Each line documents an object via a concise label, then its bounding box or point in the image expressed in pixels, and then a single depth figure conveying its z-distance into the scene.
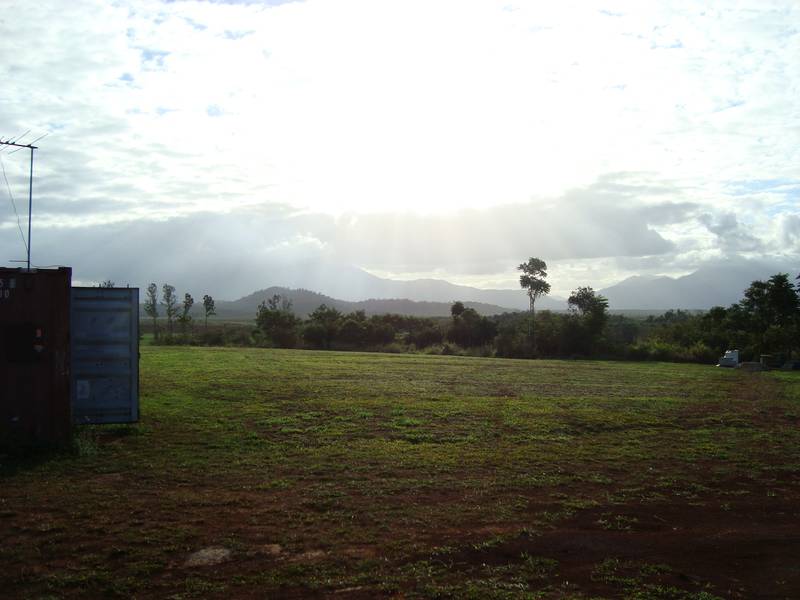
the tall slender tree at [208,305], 71.24
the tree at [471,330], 60.69
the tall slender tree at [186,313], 62.25
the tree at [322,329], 58.22
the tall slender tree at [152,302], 69.55
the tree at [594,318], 51.66
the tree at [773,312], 40.69
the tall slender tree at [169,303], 66.88
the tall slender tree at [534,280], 54.83
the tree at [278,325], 56.25
